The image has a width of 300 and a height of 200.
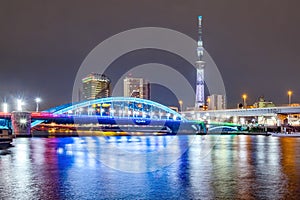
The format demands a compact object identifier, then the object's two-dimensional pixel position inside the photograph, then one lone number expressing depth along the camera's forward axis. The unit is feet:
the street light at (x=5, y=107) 283.05
